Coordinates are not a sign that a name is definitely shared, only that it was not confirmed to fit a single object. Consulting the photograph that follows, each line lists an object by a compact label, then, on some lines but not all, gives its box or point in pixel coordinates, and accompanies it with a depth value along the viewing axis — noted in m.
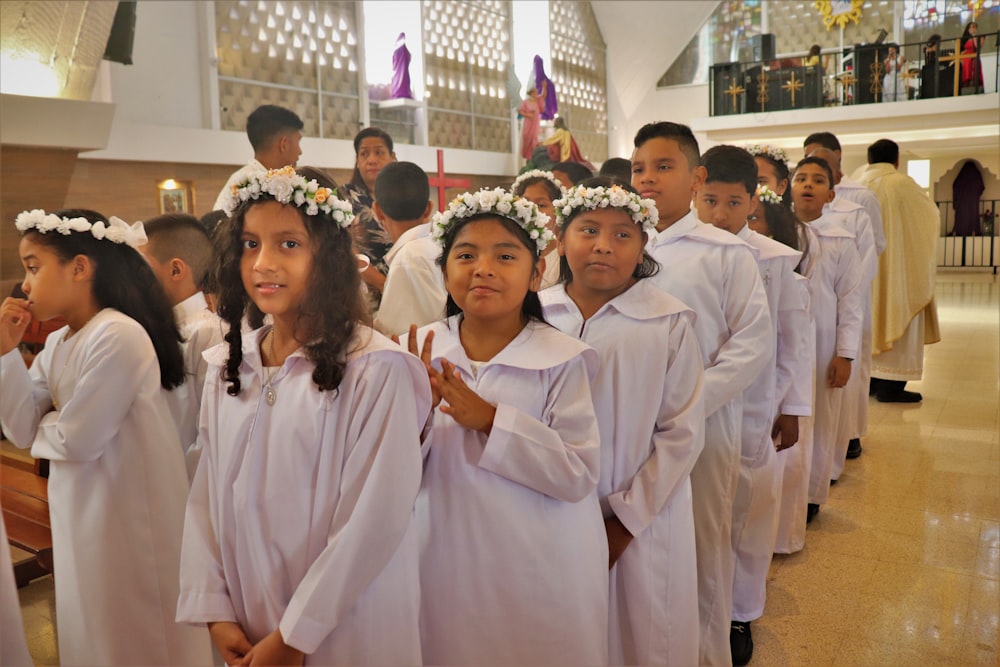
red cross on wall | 8.15
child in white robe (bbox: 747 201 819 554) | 4.29
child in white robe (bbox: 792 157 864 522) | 4.89
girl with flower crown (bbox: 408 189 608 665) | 2.13
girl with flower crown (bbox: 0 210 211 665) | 2.55
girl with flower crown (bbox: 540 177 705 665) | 2.55
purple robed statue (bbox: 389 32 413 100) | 13.65
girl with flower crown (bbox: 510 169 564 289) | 4.18
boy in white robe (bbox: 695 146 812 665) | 3.47
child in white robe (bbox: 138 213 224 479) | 3.00
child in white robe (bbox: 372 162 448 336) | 3.45
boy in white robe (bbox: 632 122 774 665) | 3.09
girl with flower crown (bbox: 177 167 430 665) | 1.85
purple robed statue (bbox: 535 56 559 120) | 16.98
